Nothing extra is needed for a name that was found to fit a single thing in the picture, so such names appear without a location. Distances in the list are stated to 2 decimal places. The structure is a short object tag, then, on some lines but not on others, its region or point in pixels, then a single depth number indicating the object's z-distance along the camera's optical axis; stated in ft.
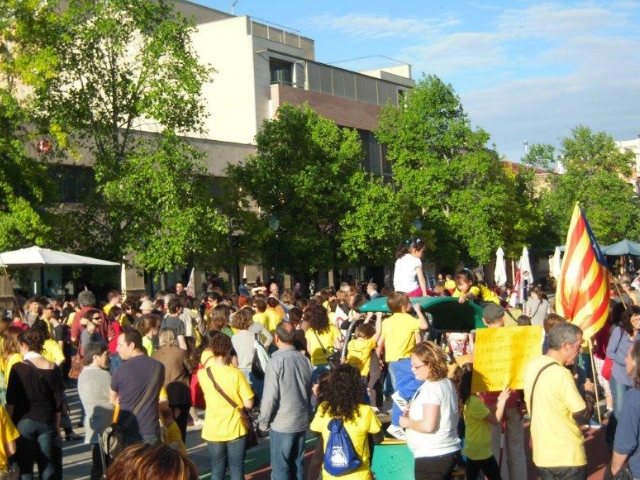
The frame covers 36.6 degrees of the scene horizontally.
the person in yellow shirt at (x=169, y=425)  28.40
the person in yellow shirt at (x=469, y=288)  47.51
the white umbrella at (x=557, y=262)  102.11
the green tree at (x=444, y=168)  165.58
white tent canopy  62.00
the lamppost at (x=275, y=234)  105.91
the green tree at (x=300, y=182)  124.77
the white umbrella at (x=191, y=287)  73.87
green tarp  40.96
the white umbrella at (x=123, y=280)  124.36
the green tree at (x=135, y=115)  91.50
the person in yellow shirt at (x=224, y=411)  28.02
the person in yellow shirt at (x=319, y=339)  42.98
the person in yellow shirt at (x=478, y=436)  26.96
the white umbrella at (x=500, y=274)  109.40
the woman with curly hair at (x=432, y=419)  23.25
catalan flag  36.37
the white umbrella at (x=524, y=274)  95.94
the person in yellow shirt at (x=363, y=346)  42.11
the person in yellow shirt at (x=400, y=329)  36.22
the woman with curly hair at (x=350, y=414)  23.73
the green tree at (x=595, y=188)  214.48
